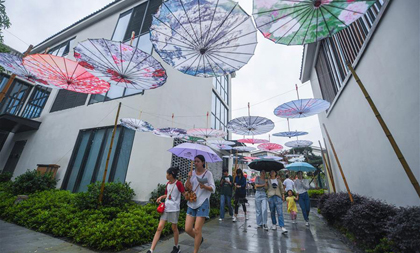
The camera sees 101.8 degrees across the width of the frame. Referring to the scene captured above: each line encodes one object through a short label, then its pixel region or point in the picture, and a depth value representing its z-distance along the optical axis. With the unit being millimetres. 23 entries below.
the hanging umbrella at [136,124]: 6449
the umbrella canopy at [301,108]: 6297
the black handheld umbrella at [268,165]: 6043
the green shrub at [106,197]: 5277
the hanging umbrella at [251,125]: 8070
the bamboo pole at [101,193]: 5196
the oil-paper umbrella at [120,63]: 4023
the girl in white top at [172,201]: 3431
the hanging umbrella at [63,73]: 4697
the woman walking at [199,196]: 3107
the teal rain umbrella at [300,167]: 7695
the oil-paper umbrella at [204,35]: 3377
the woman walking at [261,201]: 5488
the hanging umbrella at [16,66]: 5589
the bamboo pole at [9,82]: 6353
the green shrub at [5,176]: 10812
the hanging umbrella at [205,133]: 7881
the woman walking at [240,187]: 6609
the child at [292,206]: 6785
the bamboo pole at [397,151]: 2184
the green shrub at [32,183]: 7622
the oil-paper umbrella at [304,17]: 3059
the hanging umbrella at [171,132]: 6891
